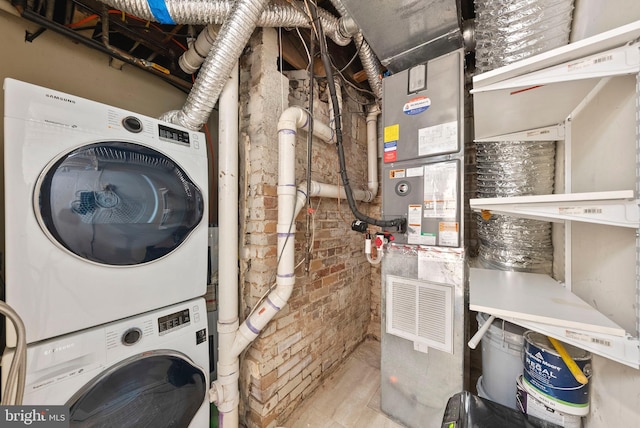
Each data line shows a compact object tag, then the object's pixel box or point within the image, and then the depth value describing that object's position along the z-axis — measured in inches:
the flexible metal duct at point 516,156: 37.2
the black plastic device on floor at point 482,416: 33.7
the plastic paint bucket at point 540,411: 33.2
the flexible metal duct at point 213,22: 41.0
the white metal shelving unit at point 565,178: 24.4
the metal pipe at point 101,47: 38.2
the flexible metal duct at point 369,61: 59.8
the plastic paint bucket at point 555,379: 32.4
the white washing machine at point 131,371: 29.5
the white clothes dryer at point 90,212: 27.5
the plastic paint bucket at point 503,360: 42.6
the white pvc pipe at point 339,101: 67.3
